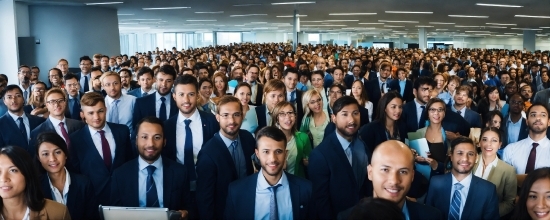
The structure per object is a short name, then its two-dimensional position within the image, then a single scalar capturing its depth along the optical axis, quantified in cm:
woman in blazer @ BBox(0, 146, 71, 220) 319
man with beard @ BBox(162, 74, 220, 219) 516
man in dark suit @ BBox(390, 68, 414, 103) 1090
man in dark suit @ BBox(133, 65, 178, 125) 638
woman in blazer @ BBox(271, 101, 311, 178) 519
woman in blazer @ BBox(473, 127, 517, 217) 473
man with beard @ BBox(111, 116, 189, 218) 419
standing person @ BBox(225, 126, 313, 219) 377
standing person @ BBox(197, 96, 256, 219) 429
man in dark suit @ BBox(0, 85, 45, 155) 586
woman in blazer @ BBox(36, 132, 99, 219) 402
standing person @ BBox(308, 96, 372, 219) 429
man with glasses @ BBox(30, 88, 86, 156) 553
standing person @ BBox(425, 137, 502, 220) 397
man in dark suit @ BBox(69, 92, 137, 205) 478
